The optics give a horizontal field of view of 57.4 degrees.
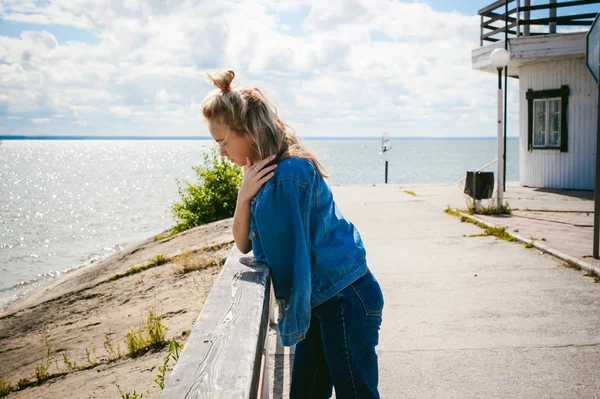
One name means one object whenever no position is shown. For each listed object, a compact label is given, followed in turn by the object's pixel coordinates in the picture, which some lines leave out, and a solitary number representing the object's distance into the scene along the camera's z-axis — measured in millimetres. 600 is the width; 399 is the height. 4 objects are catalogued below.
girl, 2195
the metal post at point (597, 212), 6953
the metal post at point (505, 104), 12786
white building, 15266
